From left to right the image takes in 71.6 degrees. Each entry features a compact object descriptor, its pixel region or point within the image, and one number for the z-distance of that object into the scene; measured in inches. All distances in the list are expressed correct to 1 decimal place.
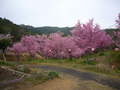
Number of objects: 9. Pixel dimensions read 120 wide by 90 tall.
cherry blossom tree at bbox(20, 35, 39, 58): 920.3
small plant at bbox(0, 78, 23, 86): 228.2
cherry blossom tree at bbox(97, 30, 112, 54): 905.6
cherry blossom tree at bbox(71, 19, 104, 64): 501.6
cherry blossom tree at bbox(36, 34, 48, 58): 1022.2
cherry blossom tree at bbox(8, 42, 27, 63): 805.4
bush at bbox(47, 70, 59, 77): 313.2
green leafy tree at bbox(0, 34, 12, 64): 563.3
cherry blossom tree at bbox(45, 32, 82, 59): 756.0
